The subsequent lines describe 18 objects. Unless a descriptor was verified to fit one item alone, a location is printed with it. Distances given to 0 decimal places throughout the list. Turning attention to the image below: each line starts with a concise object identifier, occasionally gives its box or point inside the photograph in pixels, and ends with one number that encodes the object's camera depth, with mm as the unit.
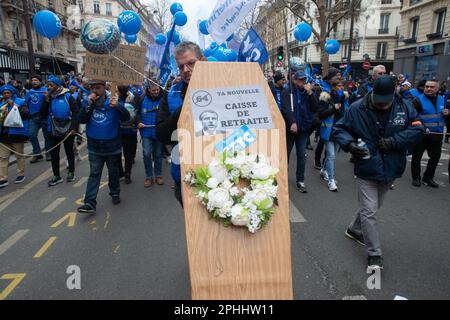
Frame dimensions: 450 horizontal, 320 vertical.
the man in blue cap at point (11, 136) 6375
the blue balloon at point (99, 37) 3939
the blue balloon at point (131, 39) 11258
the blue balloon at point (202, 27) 11658
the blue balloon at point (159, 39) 11552
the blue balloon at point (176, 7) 13406
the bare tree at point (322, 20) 18875
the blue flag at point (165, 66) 4754
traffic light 8133
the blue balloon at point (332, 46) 15623
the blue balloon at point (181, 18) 11583
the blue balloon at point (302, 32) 11875
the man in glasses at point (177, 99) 2602
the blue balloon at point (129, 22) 7668
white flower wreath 1990
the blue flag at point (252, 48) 5137
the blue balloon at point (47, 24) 6867
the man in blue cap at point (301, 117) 5605
